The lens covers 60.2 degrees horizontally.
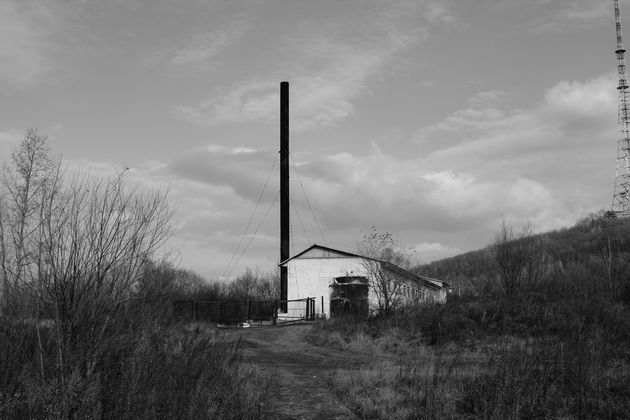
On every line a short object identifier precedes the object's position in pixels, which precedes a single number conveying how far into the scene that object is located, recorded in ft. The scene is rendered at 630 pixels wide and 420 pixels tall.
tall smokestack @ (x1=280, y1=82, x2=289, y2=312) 115.14
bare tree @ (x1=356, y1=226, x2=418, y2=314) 73.12
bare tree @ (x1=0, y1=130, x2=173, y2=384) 22.44
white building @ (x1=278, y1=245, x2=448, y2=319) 98.58
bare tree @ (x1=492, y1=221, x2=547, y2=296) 64.69
